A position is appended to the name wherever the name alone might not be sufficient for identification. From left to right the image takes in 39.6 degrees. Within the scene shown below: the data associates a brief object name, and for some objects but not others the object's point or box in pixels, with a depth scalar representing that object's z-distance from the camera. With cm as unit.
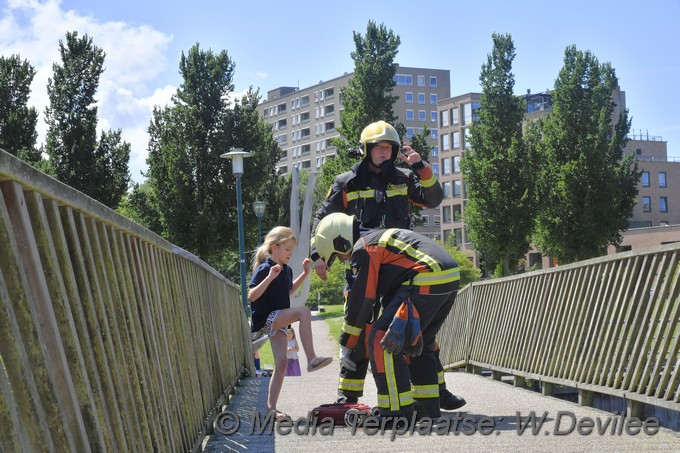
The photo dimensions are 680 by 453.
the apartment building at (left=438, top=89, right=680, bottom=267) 8681
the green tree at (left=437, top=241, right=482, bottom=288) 6552
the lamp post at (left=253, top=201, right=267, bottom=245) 3452
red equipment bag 650
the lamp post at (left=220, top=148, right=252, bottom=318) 2592
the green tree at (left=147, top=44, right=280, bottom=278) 4053
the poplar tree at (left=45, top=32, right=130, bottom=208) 3697
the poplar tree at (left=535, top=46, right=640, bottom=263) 4634
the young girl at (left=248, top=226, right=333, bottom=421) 735
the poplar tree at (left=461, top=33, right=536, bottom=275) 4281
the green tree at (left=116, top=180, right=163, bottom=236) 4106
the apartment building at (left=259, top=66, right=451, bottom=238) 13812
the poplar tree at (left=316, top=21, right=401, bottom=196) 3853
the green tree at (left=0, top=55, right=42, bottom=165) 3738
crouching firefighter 600
